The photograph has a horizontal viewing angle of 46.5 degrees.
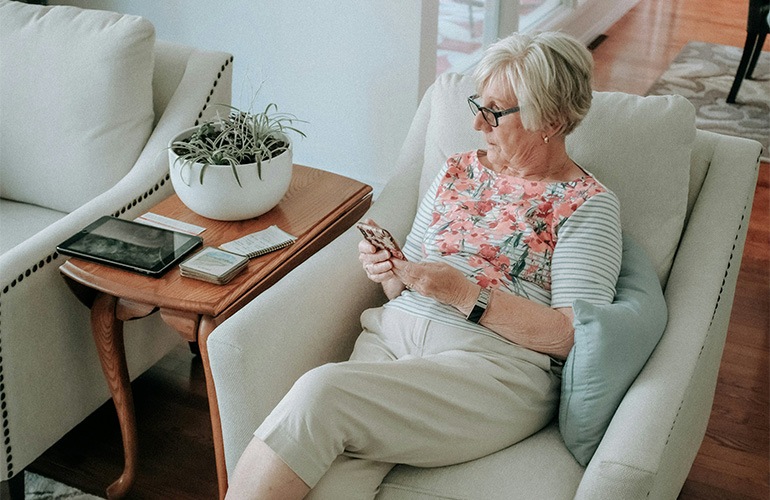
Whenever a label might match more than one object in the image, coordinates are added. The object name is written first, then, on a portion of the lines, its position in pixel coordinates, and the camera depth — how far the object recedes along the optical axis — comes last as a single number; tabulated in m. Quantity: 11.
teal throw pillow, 1.51
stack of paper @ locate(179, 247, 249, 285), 1.76
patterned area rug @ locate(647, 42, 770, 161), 3.92
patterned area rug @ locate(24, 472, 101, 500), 2.00
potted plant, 1.90
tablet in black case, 1.80
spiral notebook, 1.87
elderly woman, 1.48
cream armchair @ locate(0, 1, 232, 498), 2.10
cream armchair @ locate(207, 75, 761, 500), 1.45
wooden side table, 1.73
